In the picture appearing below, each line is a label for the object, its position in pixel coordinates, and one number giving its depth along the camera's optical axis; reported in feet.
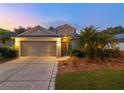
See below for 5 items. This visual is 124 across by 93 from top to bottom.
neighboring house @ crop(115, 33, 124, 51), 29.15
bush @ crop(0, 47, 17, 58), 27.59
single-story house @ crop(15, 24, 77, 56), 31.25
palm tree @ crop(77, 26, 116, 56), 21.92
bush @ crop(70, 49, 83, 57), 24.17
